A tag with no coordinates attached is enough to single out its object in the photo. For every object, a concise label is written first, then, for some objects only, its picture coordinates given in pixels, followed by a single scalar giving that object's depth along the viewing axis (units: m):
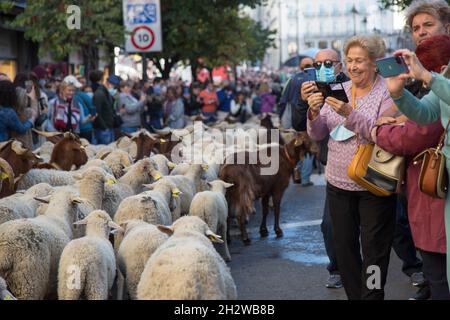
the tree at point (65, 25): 15.45
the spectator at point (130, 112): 17.61
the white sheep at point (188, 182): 9.61
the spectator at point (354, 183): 5.61
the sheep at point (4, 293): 5.20
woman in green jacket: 4.53
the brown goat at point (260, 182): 10.34
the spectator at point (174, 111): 22.72
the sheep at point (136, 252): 6.46
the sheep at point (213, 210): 8.76
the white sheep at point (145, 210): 7.77
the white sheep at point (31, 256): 6.17
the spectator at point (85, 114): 14.60
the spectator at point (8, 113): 10.04
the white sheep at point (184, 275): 4.68
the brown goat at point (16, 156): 9.65
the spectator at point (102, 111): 15.03
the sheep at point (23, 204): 7.20
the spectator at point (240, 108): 26.31
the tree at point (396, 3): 16.05
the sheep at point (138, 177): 9.38
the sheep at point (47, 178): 9.38
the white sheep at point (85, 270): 5.93
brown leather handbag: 4.73
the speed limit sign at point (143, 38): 17.27
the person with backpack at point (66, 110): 14.09
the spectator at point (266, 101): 25.78
